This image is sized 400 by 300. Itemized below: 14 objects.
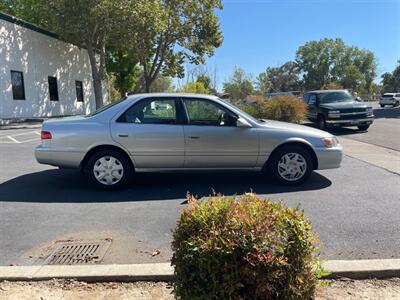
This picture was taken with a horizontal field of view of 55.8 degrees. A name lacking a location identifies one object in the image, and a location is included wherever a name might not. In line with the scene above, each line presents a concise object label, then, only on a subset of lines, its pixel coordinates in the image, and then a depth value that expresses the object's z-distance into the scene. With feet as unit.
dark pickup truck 50.78
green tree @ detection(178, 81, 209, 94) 109.31
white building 66.95
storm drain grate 12.20
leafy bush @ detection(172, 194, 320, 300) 7.53
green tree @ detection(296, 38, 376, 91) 270.46
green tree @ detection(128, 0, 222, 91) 98.48
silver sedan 19.86
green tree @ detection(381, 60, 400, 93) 276.49
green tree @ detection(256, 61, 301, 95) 309.01
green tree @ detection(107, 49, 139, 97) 118.93
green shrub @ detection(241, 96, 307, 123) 49.88
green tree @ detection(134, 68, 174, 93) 199.30
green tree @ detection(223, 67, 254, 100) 164.21
